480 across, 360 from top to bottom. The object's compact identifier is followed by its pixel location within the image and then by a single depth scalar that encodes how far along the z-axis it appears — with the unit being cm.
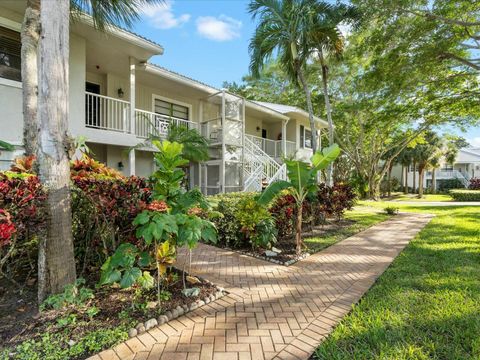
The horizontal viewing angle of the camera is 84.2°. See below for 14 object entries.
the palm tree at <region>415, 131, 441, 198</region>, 2981
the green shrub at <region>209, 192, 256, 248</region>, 707
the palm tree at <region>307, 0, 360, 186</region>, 1090
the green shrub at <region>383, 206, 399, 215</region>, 1397
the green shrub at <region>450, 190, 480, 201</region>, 2469
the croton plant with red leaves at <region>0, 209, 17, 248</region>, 268
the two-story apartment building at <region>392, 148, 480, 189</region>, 4366
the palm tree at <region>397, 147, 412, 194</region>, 3098
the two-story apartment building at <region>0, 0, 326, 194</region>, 770
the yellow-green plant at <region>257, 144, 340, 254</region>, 630
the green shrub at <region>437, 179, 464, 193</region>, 4047
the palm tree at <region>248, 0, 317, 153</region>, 1066
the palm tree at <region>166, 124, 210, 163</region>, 991
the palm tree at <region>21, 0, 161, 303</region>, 333
